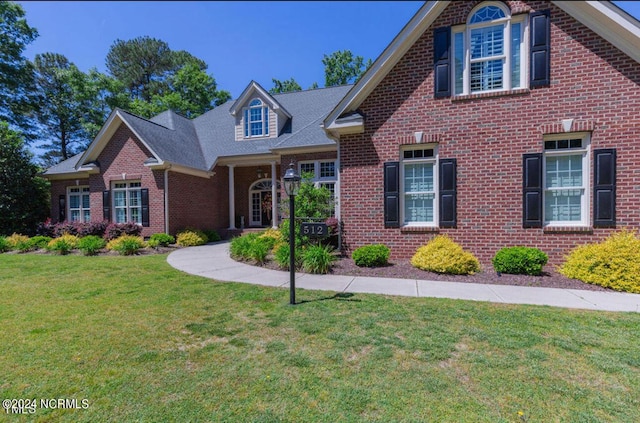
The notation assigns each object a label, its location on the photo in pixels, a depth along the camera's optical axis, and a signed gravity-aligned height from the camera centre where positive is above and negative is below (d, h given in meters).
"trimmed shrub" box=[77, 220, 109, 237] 13.42 -0.94
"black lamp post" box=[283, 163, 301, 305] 5.12 +0.28
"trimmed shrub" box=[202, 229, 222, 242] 14.66 -1.42
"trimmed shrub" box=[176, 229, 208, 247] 13.01 -1.41
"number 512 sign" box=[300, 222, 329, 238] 5.46 -0.44
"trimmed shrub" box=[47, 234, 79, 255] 11.27 -1.42
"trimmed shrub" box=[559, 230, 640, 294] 5.65 -1.21
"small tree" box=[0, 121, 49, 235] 14.69 +0.86
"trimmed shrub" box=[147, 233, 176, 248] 12.01 -1.37
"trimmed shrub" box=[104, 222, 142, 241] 12.95 -1.00
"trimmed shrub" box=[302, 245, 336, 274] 7.43 -1.39
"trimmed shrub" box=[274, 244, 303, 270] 7.65 -1.33
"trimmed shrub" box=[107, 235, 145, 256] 10.80 -1.41
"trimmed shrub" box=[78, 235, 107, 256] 10.86 -1.40
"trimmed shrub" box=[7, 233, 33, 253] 12.11 -1.44
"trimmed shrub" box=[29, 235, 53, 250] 12.43 -1.44
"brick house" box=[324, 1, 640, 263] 6.71 +1.85
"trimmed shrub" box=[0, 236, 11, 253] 12.27 -1.53
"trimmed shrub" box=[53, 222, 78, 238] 13.80 -0.99
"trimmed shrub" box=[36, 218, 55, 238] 14.28 -1.06
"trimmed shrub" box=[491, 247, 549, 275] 6.58 -1.27
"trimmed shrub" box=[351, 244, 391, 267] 7.63 -1.30
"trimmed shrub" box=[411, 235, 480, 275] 6.89 -1.28
